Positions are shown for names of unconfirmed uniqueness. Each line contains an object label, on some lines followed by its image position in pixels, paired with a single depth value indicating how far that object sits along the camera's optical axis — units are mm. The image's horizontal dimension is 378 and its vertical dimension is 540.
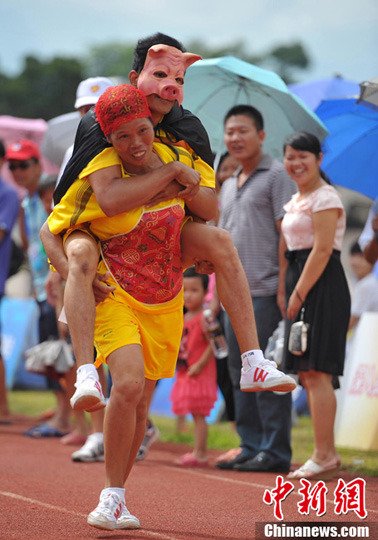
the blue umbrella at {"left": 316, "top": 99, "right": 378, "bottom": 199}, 19078
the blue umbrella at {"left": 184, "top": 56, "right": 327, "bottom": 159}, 18109
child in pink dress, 18750
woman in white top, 16422
